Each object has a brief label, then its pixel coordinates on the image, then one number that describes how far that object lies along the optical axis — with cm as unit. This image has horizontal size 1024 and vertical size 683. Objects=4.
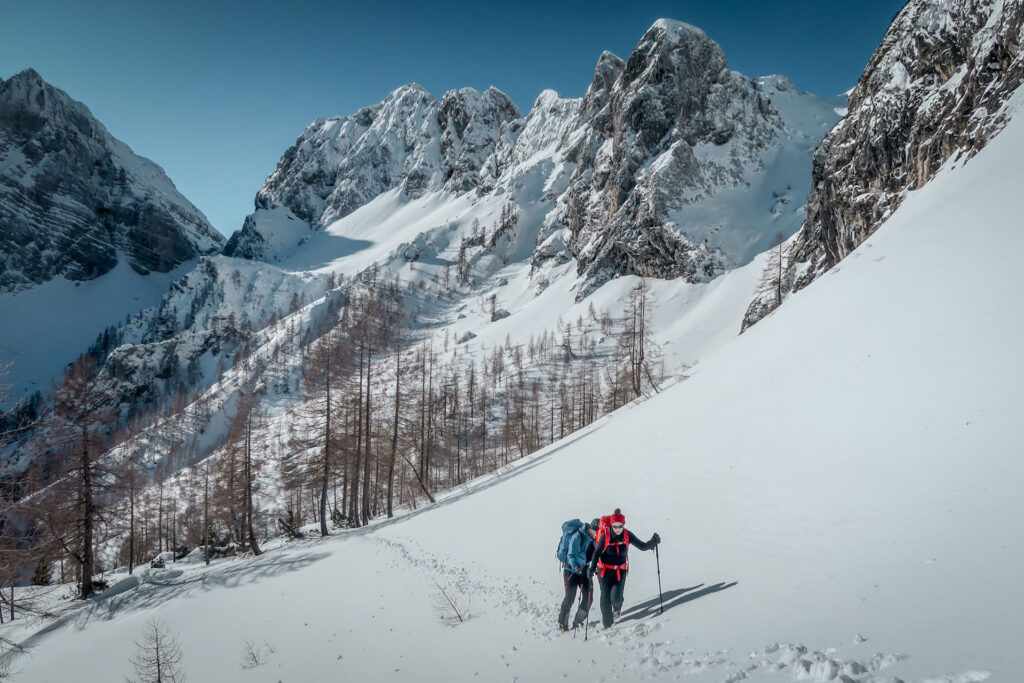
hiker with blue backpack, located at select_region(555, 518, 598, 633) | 752
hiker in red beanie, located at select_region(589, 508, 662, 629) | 740
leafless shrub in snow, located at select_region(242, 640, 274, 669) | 930
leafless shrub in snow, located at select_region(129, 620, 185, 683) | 880
